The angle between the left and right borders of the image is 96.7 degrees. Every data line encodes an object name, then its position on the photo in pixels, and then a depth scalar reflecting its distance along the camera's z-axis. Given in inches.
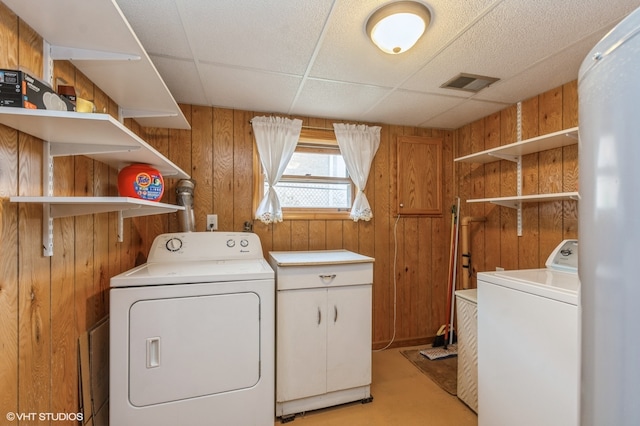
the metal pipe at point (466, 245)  102.0
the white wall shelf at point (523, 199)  65.6
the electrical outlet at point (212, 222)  90.8
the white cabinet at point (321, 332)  71.7
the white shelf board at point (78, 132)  34.7
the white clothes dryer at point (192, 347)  55.5
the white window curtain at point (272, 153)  93.8
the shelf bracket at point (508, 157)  89.0
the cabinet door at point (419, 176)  109.9
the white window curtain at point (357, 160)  102.3
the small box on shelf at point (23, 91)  32.9
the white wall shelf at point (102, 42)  37.5
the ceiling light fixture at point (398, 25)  48.5
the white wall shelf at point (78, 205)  37.2
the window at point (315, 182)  100.6
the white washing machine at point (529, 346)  46.3
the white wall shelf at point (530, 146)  68.2
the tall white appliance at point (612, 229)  15.9
